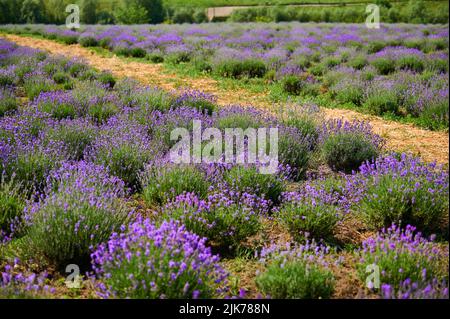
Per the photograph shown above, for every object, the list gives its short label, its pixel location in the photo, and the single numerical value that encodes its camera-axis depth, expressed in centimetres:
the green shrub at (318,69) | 1166
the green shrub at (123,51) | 1580
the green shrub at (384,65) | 1129
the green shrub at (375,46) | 1427
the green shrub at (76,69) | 1084
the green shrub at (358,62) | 1160
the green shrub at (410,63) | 1101
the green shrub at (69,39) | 1962
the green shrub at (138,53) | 1569
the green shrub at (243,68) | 1182
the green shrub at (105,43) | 1794
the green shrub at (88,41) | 1845
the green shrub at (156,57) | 1463
